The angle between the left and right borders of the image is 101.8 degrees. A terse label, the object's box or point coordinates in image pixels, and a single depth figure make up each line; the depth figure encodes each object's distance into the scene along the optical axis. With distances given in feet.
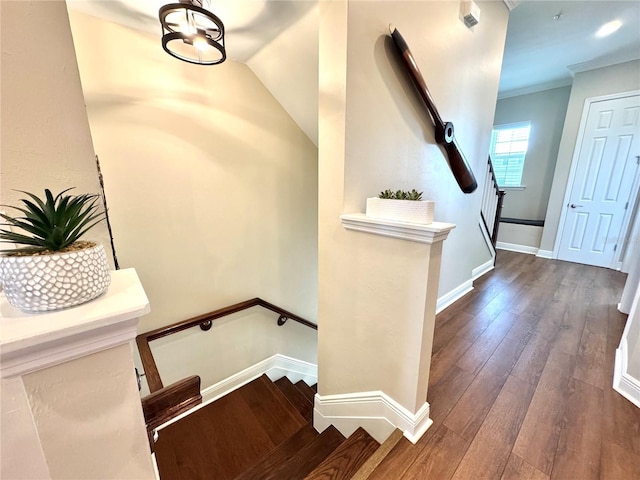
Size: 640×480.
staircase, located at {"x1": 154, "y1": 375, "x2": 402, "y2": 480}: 4.56
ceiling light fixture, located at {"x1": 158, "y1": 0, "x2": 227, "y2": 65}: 3.34
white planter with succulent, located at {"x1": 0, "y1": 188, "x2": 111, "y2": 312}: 1.39
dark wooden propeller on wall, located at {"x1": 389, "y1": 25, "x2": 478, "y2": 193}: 4.62
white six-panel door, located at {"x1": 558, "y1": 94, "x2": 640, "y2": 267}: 10.94
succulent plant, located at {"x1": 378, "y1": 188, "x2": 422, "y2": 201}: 4.01
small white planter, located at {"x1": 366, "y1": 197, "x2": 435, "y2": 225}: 3.67
